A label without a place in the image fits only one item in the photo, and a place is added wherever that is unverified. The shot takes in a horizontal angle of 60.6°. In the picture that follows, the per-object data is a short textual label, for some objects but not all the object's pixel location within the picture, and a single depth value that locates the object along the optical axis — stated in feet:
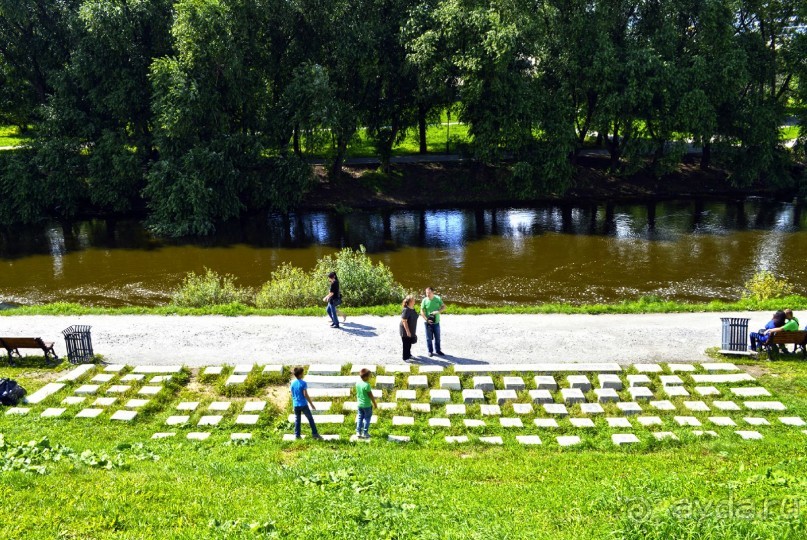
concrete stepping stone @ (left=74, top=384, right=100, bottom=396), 47.32
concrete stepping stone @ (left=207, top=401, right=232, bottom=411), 45.03
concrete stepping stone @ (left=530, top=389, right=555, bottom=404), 45.62
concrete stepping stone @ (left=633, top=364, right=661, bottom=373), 49.47
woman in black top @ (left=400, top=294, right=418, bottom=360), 51.31
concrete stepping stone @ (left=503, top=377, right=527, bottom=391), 47.16
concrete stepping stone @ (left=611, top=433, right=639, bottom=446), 40.04
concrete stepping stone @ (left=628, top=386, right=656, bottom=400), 46.04
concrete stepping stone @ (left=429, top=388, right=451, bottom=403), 45.85
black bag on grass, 45.39
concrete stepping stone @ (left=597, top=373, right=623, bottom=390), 47.42
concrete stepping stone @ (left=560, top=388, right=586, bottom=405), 45.70
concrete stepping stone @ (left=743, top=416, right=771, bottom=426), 42.09
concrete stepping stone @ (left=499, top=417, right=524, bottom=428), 42.78
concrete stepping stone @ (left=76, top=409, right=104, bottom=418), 43.88
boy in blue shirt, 40.34
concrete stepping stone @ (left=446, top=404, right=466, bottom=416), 44.38
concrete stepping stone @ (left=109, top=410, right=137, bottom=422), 43.68
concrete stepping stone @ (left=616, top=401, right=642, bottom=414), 44.27
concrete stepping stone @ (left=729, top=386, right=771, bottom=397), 46.18
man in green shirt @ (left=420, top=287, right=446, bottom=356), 52.80
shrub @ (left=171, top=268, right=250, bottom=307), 73.15
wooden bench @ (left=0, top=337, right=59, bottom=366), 52.11
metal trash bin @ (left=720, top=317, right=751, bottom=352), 53.21
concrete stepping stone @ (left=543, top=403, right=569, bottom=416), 44.27
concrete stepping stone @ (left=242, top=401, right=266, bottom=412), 44.91
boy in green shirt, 39.93
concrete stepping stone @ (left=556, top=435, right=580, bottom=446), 40.14
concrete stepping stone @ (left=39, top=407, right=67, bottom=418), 43.75
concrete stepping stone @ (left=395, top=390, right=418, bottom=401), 46.26
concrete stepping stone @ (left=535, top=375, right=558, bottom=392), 47.21
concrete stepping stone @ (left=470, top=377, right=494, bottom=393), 47.16
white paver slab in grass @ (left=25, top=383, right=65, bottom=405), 46.14
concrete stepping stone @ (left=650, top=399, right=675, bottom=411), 44.59
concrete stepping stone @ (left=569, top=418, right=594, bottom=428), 42.50
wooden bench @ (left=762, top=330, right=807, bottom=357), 51.44
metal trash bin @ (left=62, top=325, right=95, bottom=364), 52.16
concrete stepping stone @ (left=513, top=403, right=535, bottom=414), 44.55
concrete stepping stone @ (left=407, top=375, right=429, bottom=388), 47.78
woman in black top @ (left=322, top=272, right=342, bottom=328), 59.88
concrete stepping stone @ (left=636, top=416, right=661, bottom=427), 42.60
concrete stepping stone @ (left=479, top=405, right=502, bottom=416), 44.39
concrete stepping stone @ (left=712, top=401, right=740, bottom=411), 44.37
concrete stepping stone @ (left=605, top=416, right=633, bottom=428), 42.52
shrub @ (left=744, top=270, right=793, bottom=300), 74.13
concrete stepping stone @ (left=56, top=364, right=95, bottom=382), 49.32
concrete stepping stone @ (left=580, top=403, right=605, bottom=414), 44.42
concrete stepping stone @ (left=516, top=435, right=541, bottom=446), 40.24
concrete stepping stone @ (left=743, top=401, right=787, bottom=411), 44.06
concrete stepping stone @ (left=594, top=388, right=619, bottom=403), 45.90
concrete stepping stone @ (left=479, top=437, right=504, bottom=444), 40.50
